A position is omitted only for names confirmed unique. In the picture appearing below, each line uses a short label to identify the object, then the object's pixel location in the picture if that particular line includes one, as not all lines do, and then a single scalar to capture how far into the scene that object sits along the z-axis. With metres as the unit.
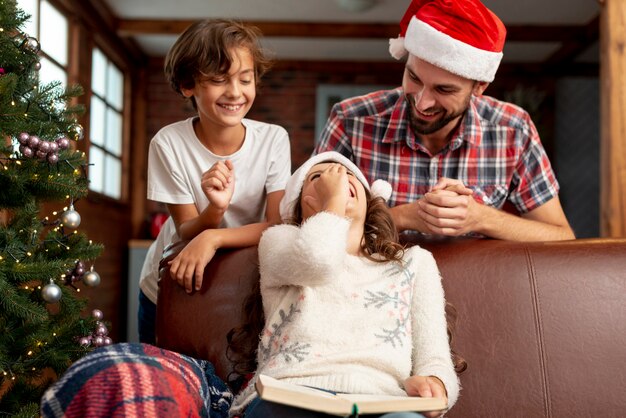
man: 2.13
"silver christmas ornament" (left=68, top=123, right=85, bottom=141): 1.98
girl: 1.43
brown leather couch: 1.63
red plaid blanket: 1.14
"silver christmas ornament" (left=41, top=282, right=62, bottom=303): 1.84
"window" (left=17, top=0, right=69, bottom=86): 4.00
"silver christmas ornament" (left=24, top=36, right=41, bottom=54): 1.89
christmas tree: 1.80
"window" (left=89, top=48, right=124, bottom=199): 5.33
